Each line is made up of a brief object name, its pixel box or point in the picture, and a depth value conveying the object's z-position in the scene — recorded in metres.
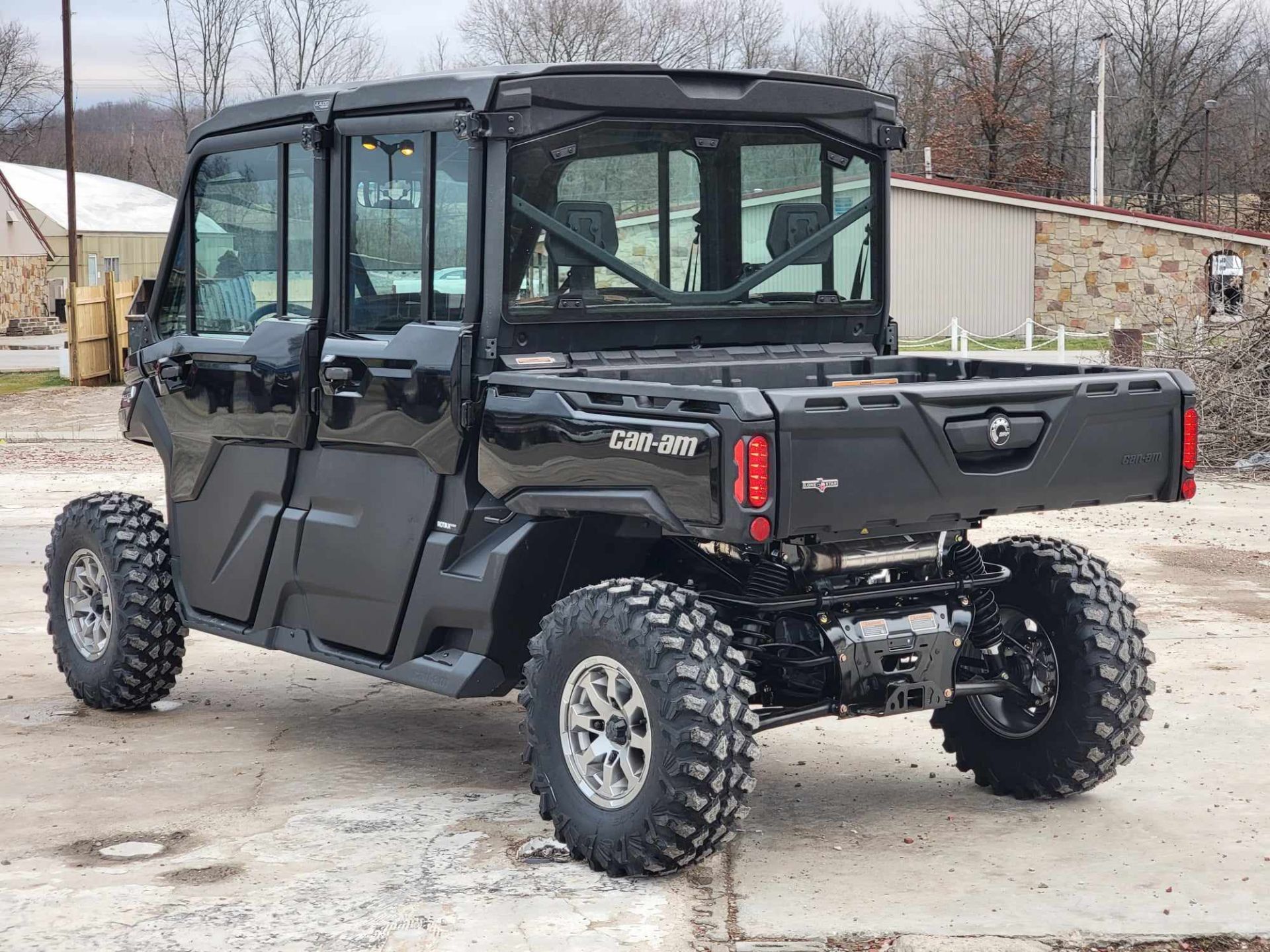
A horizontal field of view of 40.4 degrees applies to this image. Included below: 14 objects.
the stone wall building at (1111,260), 37.22
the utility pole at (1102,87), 52.06
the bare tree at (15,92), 73.88
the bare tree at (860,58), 72.00
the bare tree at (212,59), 70.38
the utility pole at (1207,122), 55.25
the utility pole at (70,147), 32.69
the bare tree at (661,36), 69.06
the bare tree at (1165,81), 63.94
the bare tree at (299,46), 69.12
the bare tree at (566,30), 68.94
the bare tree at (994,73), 61.50
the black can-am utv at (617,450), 4.99
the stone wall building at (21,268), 40.16
